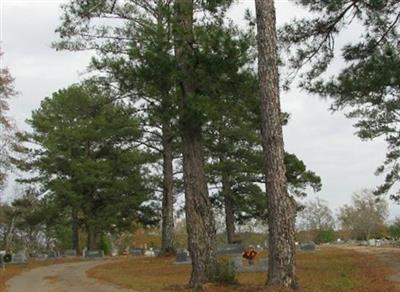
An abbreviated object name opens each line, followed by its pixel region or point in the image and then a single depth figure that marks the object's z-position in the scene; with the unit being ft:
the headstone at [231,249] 105.09
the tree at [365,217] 249.84
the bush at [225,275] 45.85
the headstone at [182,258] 91.14
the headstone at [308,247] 125.57
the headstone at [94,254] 134.86
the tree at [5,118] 99.40
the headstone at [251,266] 69.30
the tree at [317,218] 301.63
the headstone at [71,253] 149.44
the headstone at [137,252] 161.45
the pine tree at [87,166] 129.39
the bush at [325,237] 236.84
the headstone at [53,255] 144.20
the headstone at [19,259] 116.18
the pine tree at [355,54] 52.95
